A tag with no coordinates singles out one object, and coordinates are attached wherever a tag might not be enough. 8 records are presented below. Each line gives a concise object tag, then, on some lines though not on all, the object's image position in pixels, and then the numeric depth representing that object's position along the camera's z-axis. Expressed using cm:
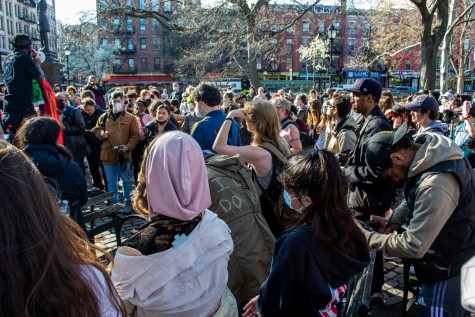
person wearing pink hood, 183
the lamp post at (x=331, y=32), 1817
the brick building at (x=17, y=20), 6581
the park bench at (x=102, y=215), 466
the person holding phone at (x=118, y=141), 689
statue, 1228
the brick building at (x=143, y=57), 6462
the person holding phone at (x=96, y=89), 1067
